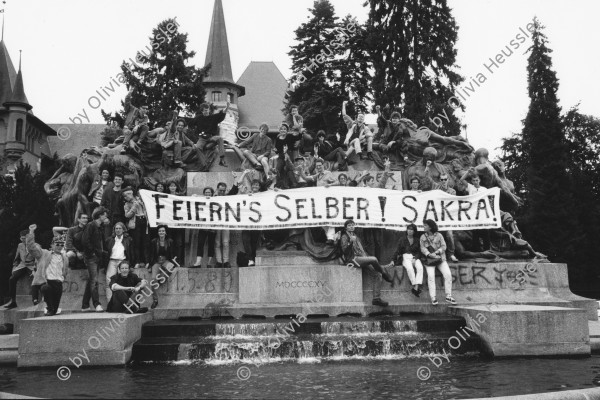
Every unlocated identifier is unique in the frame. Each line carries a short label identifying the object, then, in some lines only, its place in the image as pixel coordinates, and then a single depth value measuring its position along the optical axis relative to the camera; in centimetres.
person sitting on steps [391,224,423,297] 1471
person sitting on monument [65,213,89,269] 1507
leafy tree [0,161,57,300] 3669
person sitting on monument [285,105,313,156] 1803
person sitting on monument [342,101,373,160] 1886
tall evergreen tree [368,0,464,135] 3638
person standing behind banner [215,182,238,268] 1606
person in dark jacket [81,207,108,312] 1382
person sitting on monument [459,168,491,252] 1741
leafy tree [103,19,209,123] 4428
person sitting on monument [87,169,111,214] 1670
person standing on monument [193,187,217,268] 1609
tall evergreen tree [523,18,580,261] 4597
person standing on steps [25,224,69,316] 1237
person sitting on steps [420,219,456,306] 1463
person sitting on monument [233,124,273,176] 1813
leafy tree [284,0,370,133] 4378
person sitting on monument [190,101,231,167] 1842
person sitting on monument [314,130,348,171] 1875
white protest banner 1581
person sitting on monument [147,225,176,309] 1505
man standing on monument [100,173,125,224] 1544
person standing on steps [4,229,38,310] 1595
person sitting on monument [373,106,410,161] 1903
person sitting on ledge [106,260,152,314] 1231
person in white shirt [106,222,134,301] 1380
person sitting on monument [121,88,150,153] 1806
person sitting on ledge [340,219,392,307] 1485
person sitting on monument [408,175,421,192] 1699
